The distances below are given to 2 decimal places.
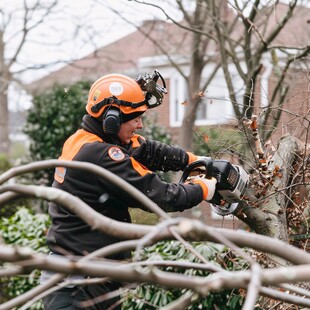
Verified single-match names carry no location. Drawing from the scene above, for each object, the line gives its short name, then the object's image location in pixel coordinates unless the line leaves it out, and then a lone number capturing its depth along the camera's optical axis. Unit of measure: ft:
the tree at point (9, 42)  44.45
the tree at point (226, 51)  22.99
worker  13.14
